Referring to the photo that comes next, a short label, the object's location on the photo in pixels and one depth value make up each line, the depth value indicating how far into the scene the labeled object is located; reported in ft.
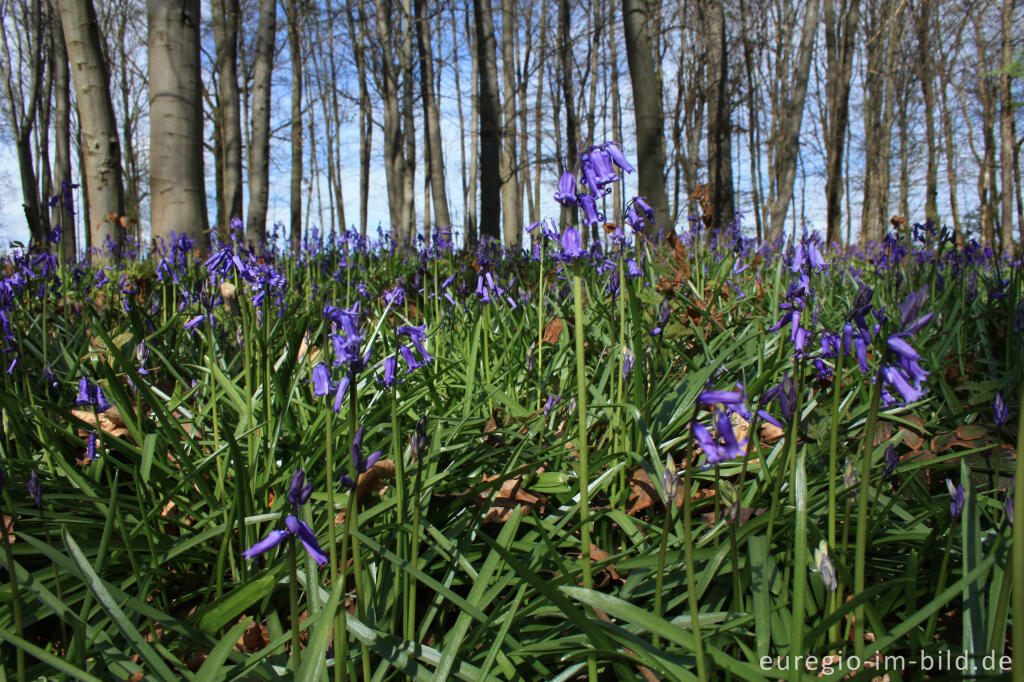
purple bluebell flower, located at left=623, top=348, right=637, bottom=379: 5.30
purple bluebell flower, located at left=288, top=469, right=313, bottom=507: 2.78
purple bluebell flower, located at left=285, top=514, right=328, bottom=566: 2.77
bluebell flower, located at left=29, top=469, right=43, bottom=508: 3.64
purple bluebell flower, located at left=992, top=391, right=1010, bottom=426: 4.01
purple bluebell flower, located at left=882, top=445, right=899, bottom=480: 3.93
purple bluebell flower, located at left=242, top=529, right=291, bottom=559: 2.73
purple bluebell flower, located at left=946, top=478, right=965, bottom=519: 3.51
